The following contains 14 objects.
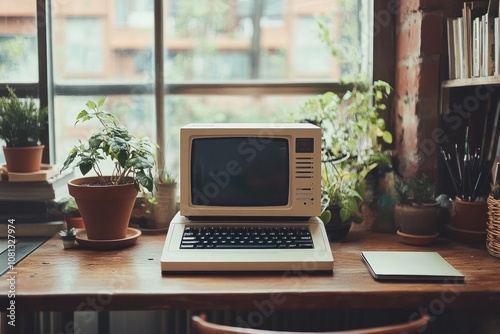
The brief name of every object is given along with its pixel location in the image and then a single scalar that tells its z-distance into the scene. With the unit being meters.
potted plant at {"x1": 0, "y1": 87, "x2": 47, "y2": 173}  1.89
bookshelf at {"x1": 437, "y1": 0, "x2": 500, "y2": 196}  1.67
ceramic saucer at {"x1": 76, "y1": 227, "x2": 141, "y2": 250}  1.72
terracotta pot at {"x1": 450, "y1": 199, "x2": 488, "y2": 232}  1.75
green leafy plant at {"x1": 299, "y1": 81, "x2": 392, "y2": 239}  1.89
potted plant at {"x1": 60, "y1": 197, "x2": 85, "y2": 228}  1.92
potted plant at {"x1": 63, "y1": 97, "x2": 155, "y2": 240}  1.70
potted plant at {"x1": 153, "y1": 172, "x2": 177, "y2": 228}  1.97
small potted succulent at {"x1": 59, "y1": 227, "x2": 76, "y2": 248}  1.74
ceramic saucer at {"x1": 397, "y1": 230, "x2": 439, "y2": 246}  1.76
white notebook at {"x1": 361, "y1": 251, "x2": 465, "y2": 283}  1.44
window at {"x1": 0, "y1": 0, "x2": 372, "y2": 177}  2.10
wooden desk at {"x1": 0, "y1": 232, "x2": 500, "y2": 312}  1.35
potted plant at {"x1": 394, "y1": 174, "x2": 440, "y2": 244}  1.76
